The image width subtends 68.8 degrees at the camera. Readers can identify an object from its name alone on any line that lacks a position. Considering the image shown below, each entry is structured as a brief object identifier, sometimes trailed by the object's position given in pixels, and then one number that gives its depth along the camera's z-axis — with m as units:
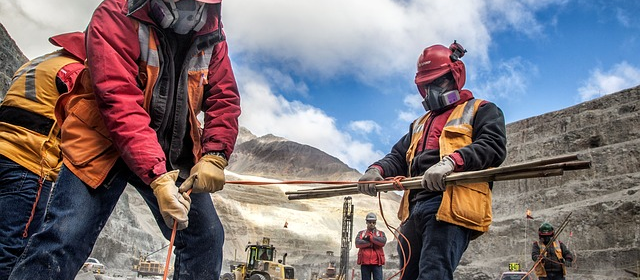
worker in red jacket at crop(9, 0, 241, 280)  1.82
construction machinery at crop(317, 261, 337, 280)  19.28
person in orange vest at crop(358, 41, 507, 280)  2.54
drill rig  20.47
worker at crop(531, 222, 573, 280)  8.45
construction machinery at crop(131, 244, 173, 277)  21.38
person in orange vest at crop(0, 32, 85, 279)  2.61
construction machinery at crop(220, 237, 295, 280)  14.52
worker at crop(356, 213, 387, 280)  9.61
